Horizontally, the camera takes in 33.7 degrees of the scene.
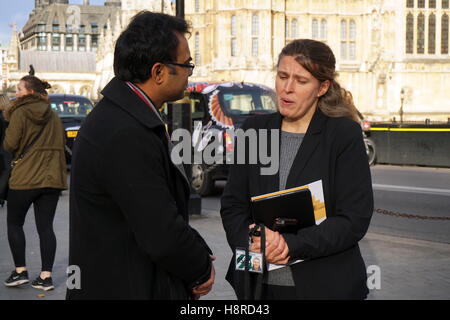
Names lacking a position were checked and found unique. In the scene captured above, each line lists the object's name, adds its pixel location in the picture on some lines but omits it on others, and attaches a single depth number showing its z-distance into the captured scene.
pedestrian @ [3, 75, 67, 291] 6.21
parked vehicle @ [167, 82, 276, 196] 13.58
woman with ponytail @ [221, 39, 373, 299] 3.06
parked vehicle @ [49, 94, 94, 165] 18.70
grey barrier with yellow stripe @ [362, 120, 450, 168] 19.47
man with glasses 2.56
